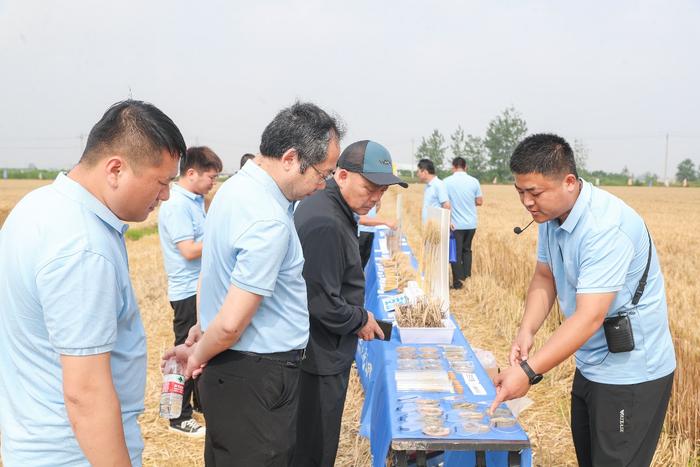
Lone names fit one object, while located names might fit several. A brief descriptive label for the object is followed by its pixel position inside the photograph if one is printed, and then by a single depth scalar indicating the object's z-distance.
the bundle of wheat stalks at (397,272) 5.07
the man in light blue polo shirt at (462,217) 8.34
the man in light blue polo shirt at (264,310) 1.98
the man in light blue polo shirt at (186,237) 3.71
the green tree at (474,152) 79.81
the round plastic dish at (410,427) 2.24
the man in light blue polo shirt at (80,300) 1.25
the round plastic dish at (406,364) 2.91
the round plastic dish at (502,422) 2.27
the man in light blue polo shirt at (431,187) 8.05
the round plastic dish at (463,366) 2.91
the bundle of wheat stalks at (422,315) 3.46
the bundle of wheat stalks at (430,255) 3.82
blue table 2.14
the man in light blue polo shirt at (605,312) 2.18
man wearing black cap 2.57
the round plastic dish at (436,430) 2.18
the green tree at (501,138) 78.56
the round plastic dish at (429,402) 2.49
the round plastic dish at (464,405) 2.46
